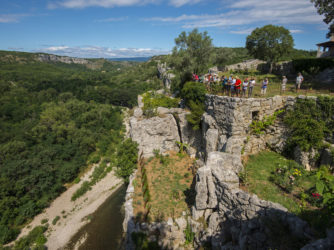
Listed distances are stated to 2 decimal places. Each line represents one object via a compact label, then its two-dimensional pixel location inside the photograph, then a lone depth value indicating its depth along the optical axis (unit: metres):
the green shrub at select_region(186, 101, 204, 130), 15.75
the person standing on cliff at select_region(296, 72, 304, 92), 12.55
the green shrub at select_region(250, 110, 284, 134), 12.11
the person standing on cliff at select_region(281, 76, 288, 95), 12.59
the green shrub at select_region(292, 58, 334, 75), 15.87
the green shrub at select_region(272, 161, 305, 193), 9.00
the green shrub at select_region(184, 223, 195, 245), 10.80
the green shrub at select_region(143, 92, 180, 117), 20.08
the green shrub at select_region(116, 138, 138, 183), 17.77
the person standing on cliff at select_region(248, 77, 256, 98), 12.33
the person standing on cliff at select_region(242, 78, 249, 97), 12.17
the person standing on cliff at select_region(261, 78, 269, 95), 12.36
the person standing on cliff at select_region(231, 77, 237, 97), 12.86
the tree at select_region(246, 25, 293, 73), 21.12
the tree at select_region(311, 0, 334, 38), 12.30
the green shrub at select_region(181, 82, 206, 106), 15.85
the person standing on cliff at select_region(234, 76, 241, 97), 12.78
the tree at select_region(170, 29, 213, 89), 21.38
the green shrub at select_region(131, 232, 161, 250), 10.93
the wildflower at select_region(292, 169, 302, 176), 9.26
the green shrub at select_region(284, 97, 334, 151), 9.86
